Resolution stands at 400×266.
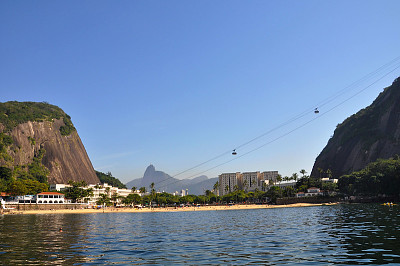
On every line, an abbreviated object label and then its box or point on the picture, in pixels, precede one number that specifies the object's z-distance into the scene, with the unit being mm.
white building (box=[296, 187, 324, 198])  185100
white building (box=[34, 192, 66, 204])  145750
